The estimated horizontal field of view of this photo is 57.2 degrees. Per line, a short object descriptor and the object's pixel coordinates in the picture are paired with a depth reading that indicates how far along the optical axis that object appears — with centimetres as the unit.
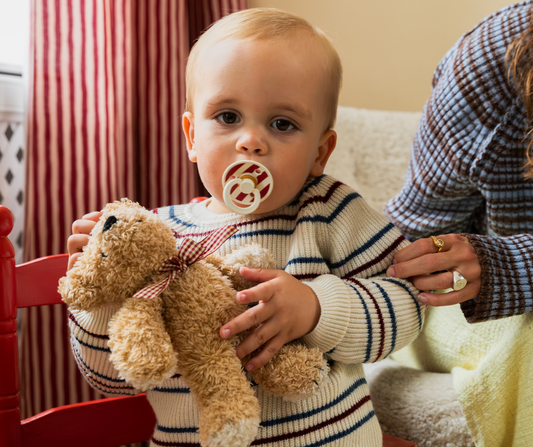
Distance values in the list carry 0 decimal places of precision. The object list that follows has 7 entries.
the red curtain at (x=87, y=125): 122
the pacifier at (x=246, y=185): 63
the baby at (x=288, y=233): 62
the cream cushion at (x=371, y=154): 151
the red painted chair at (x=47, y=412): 73
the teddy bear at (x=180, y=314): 49
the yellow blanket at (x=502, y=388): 77
